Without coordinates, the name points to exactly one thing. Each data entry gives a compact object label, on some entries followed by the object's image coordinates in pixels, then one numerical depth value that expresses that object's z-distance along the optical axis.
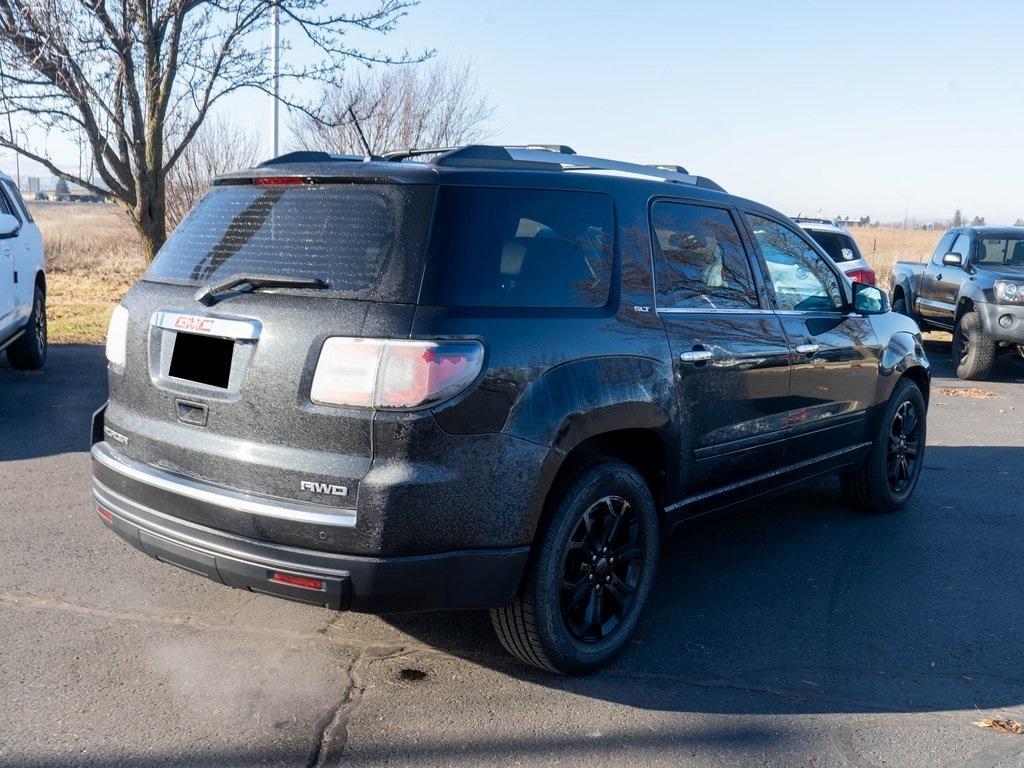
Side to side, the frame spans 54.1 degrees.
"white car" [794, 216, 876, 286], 11.50
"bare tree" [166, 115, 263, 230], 20.61
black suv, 3.11
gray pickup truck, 11.68
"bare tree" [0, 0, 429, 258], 11.08
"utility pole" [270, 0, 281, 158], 12.34
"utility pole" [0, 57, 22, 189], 11.42
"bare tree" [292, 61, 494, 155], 17.98
